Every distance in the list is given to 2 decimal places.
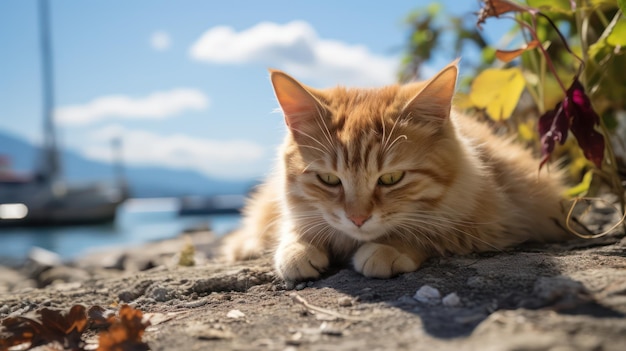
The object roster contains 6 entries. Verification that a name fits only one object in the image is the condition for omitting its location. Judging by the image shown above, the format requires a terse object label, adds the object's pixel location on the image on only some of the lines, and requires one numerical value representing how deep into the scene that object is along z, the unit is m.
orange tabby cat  0.44
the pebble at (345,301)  0.37
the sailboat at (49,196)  15.95
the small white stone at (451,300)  0.35
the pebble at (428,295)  0.36
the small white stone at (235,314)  0.38
